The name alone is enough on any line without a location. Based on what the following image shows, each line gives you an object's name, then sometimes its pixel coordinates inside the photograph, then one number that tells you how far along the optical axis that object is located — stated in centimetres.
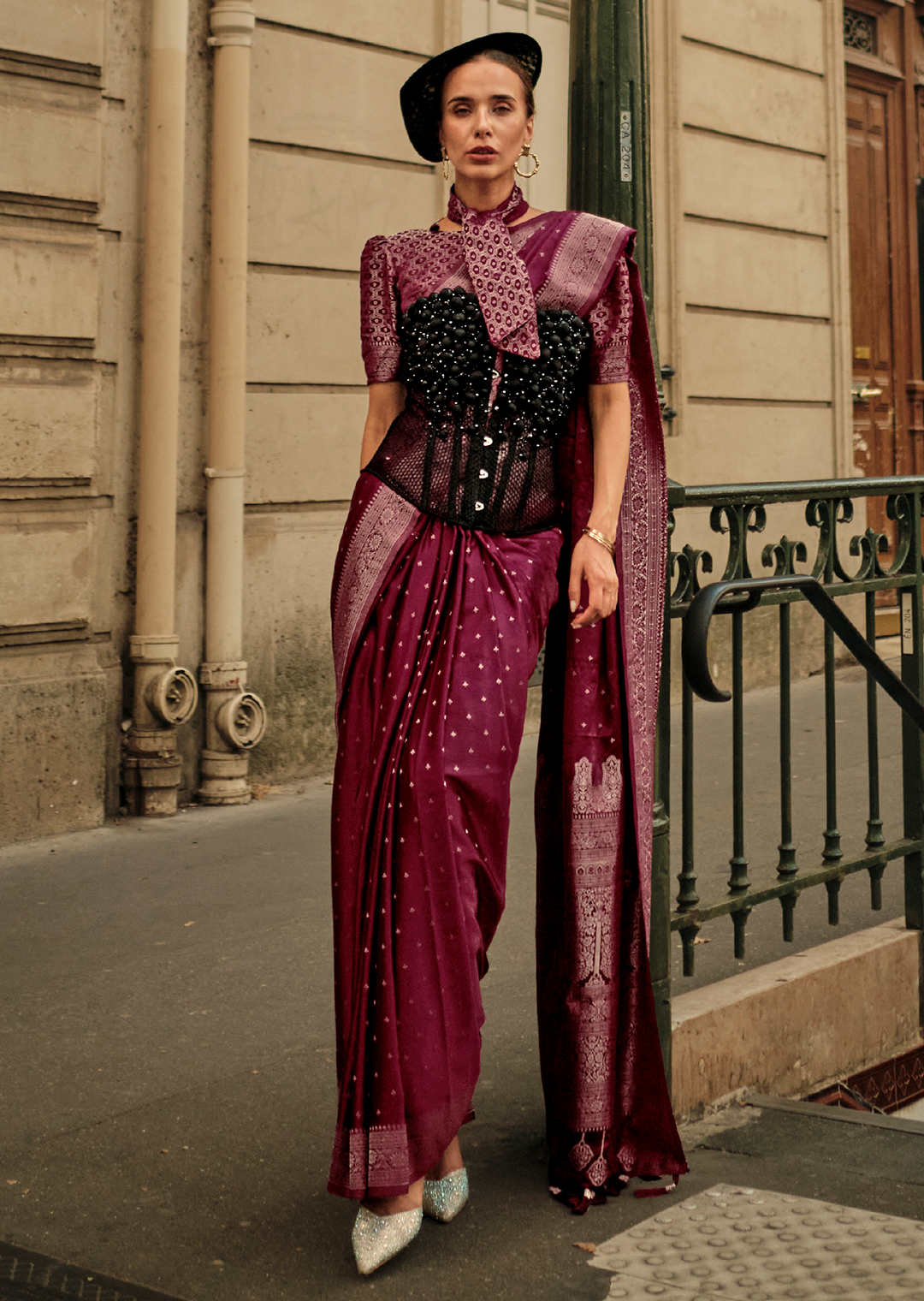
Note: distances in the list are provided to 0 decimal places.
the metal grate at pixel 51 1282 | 263
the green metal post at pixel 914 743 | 453
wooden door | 1089
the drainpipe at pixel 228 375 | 671
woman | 282
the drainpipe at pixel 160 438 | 638
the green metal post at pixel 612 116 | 406
